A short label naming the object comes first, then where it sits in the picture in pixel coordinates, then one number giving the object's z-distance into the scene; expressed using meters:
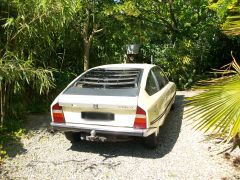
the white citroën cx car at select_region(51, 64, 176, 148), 3.11
